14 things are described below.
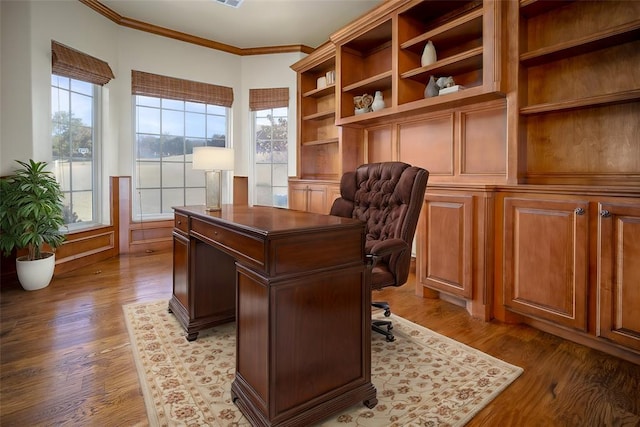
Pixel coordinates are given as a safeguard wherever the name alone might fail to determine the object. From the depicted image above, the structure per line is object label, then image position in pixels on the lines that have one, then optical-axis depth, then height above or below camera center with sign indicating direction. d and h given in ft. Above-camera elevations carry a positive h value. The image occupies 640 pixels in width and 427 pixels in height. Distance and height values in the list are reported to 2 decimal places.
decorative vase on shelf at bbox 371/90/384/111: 12.07 +3.37
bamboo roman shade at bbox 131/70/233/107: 15.06 +5.03
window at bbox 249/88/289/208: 17.26 +2.75
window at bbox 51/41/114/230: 12.25 +2.65
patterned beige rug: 4.89 -2.90
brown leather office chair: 6.52 -0.17
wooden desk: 4.31 -1.52
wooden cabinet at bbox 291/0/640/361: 6.53 +1.12
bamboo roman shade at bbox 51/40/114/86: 11.71 +4.74
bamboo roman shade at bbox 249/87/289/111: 16.90 +4.97
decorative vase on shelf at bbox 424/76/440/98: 10.10 +3.20
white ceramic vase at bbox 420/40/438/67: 10.12 +4.21
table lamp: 7.97 +0.84
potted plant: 9.85 -0.54
